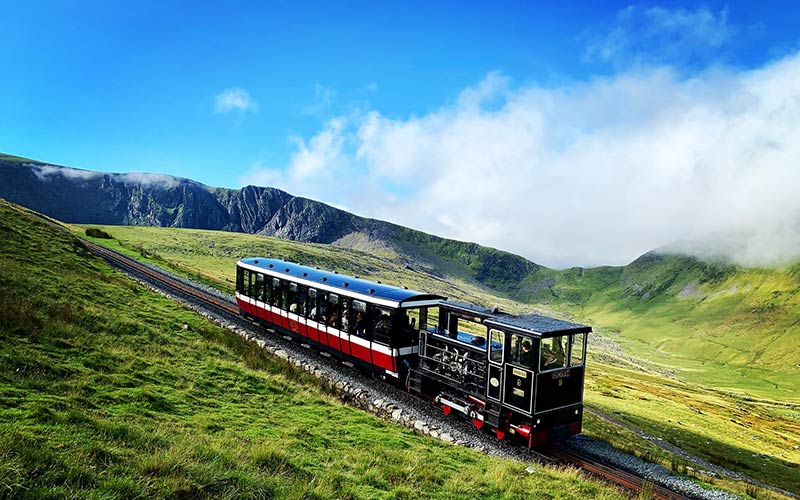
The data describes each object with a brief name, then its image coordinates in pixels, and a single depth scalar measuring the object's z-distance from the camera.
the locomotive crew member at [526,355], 17.42
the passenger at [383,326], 22.64
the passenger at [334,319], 25.86
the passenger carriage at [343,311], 22.45
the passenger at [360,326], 23.91
